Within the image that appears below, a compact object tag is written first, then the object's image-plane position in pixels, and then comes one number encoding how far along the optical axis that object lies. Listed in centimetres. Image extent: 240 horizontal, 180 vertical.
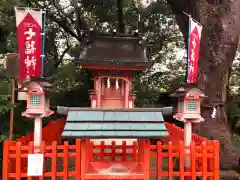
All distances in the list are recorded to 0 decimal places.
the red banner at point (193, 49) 734
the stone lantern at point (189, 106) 611
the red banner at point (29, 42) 625
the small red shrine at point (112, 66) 1052
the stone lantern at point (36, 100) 561
